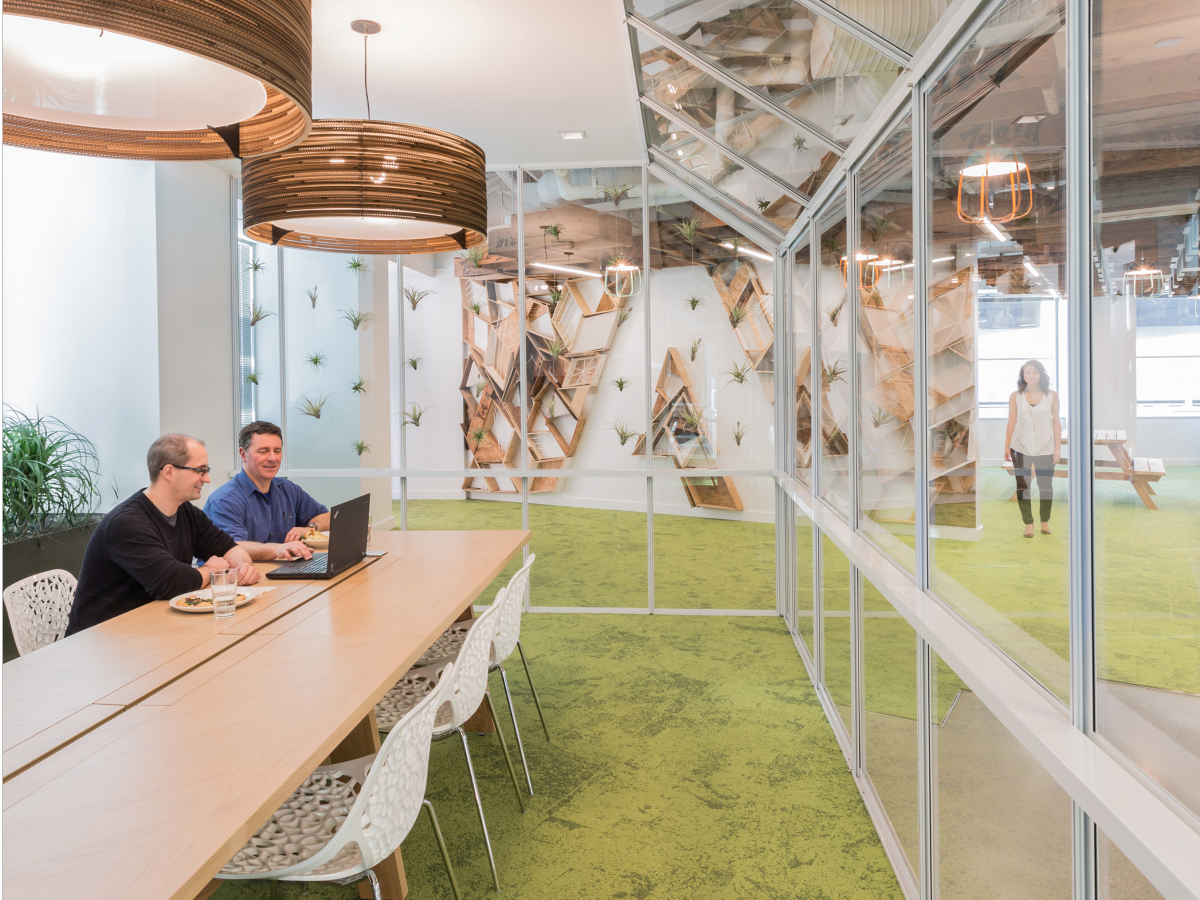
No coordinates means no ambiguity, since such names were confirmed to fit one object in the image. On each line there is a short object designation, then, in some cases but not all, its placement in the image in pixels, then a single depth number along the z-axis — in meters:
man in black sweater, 3.09
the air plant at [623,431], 5.88
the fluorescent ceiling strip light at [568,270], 5.87
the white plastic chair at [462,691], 2.60
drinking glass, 2.80
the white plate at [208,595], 2.90
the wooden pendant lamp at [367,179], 2.89
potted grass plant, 4.19
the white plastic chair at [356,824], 1.92
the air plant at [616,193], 5.88
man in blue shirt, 3.99
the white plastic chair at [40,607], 3.06
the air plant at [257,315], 5.92
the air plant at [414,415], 5.97
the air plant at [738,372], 5.69
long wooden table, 1.43
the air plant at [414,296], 5.88
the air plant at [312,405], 5.94
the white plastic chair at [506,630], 3.18
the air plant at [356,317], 5.89
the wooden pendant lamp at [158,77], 1.67
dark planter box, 4.11
